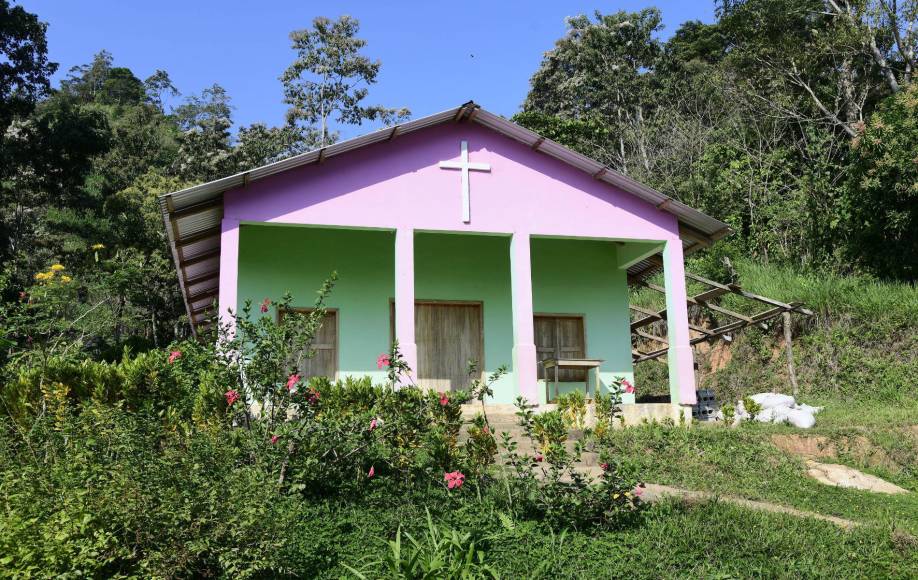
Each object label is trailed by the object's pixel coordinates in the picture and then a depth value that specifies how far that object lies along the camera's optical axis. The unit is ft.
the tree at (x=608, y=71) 112.88
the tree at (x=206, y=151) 101.96
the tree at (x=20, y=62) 68.85
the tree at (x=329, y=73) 123.75
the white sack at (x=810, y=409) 43.14
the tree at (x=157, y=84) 208.23
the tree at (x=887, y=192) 58.65
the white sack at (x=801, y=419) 40.09
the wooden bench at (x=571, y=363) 42.68
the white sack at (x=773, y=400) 45.37
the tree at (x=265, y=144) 105.19
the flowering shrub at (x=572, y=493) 22.68
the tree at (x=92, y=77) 212.84
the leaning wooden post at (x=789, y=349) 53.36
